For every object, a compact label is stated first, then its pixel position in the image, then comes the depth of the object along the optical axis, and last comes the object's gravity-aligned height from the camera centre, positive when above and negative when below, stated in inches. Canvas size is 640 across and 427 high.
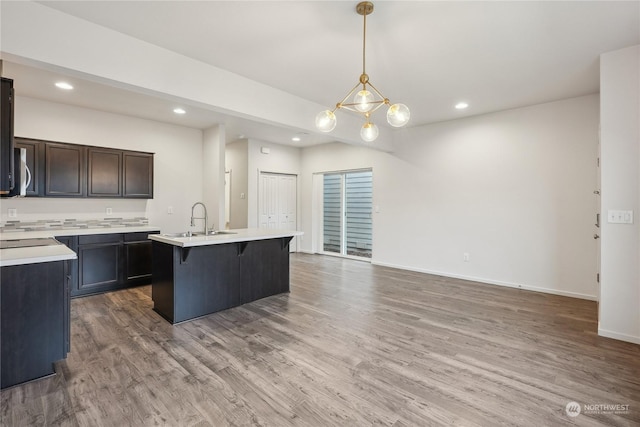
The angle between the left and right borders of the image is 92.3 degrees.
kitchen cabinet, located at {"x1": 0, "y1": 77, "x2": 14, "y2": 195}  89.1 +22.3
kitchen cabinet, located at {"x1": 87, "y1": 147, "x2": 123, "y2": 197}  178.7 +24.0
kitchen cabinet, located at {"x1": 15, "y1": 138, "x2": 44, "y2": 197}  159.1 +26.3
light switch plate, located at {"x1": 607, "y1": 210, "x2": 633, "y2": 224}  112.7 -1.4
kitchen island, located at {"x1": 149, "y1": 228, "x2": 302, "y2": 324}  129.6 -27.3
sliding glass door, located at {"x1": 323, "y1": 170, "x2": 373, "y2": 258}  273.3 -0.2
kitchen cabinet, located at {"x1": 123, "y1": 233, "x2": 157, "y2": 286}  179.9 -27.5
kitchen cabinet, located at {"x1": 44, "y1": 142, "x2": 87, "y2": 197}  165.8 +23.5
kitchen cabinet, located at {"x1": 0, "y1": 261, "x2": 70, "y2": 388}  83.3 -30.7
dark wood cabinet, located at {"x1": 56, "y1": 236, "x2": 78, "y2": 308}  157.5 -23.0
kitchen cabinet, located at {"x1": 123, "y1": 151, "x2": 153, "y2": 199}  191.3 +24.0
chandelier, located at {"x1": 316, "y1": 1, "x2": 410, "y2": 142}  89.4 +33.1
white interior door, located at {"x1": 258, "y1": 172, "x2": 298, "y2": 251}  288.8 +11.0
